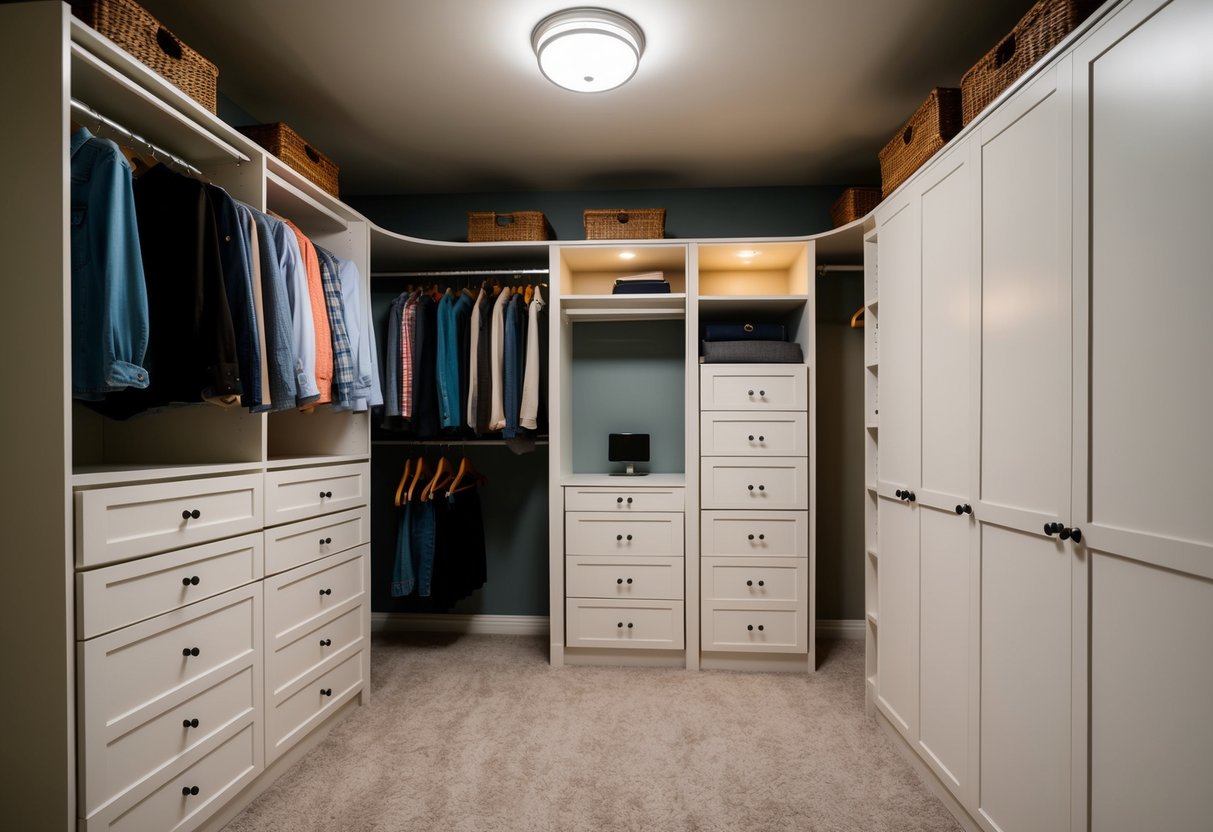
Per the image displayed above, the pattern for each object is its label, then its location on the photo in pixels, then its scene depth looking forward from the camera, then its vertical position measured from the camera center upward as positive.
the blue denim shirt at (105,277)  1.38 +0.29
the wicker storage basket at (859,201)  2.90 +0.99
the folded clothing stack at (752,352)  3.04 +0.29
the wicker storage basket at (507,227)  3.14 +0.93
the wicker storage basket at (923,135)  2.01 +0.96
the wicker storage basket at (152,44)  1.46 +0.93
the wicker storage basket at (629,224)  3.13 +0.94
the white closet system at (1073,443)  1.07 -0.07
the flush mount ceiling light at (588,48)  1.98 +1.20
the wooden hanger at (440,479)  3.12 -0.37
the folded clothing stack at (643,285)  3.21 +0.65
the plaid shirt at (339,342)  2.29 +0.24
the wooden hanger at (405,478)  3.10 -0.36
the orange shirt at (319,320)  2.19 +0.31
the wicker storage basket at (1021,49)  1.43 +0.93
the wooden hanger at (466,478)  3.20 -0.38
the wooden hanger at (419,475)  3.15 -0.35
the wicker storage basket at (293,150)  2.16 +0.94
